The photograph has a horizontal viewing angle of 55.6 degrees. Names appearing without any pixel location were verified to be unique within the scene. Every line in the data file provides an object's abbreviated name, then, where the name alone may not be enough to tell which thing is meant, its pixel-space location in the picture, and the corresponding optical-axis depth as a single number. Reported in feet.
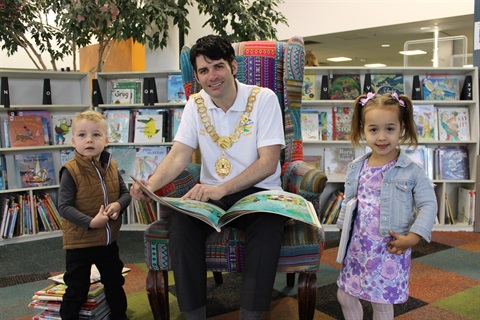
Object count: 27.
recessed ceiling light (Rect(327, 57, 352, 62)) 37.18
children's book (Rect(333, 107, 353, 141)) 12.79
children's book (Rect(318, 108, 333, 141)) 12.89
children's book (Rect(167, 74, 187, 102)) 12.85
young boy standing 5.97
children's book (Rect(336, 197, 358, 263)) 5.17
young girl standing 4.92
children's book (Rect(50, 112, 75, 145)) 12.57
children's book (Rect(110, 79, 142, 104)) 13.05
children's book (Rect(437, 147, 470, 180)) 12.60
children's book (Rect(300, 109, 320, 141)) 12.78
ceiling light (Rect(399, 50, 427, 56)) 18.02
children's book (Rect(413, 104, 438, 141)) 12.66
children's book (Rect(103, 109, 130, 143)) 12.92
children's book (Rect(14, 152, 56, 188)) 11.96
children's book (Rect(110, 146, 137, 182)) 13.03
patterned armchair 5.54
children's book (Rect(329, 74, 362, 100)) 12.82
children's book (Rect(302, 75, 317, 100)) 12.89
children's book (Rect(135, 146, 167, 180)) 12.92
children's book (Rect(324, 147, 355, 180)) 12.94
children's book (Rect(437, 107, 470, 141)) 12.59
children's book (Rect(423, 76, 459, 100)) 12.73
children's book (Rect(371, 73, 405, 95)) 12.77
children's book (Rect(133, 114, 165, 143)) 12.80
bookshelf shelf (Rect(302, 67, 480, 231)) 12.28
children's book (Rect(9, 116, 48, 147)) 11.76
